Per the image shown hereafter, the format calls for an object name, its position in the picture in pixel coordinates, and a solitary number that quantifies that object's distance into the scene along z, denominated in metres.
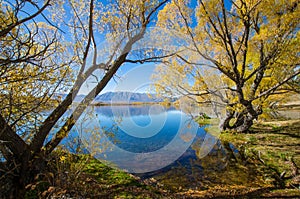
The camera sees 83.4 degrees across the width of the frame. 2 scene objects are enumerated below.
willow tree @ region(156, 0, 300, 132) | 5.34
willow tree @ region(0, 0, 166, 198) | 3.06
